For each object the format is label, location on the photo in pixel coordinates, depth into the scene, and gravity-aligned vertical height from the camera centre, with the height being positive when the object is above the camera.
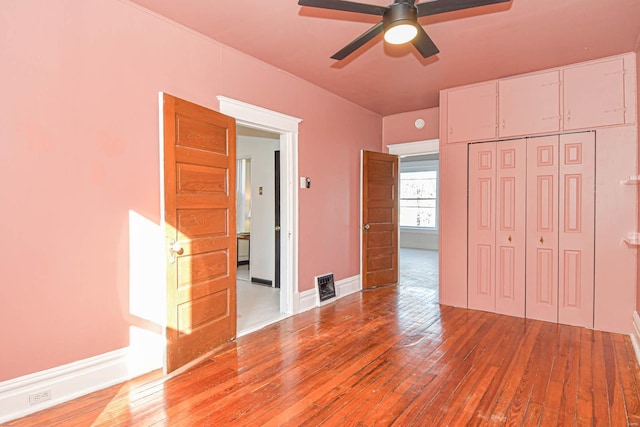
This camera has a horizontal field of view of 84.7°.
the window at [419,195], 10.69 +0.40
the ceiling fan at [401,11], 2.00 +1.16
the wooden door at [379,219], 5.36 -0.18
